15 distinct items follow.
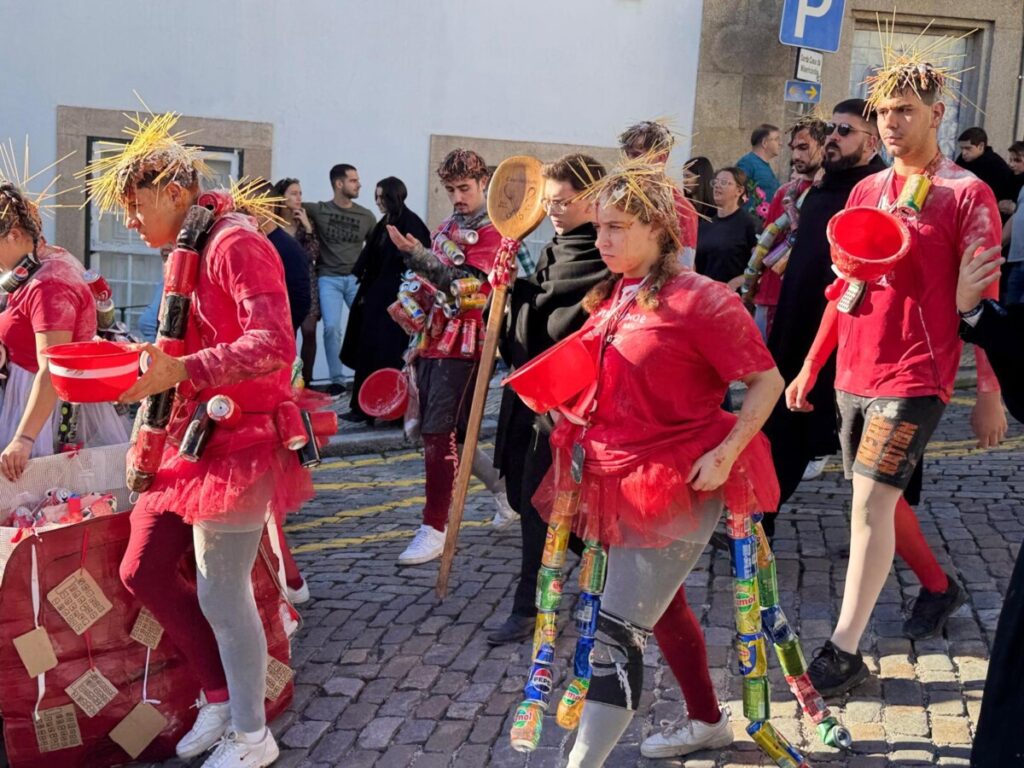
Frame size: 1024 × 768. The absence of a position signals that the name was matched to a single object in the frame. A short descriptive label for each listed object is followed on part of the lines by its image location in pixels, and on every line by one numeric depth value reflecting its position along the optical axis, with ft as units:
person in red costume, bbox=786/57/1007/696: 13.62
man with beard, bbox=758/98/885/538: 17.11
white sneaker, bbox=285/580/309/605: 17.79
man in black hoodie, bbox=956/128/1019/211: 35.42
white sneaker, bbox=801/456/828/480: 24.64
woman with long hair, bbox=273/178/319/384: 34.12
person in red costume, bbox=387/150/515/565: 19.39
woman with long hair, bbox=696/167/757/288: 25.57
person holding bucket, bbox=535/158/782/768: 11.03
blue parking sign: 35.35
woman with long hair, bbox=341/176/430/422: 31.30
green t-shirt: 35.91
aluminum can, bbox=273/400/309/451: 12.54
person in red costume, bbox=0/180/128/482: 14.51
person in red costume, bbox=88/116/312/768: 12.03
